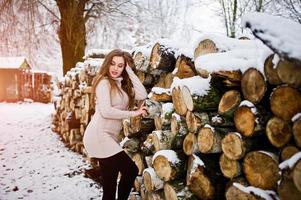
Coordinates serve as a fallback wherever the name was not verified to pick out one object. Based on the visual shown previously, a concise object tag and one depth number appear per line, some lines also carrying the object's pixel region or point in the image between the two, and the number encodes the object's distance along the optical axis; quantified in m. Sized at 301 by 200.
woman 3.25
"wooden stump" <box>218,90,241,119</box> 2.55
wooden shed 20.96
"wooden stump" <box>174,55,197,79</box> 3.19
